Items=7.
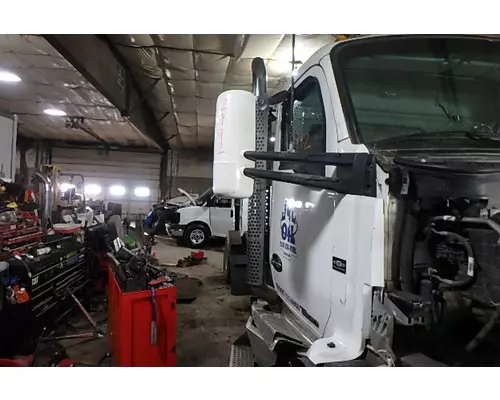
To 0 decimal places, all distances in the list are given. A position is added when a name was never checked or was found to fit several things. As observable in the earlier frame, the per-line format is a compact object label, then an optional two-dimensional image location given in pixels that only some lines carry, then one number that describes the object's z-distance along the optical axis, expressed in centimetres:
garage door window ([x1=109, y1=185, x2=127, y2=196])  1266
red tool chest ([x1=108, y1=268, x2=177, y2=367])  254
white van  936
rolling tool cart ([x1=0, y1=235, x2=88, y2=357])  288
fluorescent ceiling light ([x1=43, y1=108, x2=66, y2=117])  743
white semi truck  122
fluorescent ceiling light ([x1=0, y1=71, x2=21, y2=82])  494
